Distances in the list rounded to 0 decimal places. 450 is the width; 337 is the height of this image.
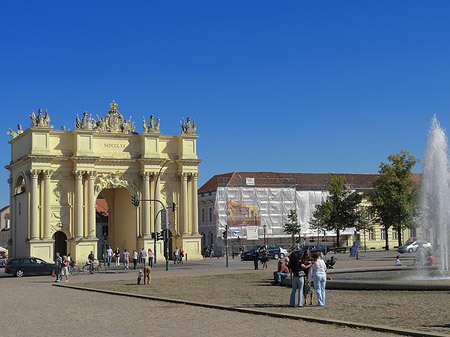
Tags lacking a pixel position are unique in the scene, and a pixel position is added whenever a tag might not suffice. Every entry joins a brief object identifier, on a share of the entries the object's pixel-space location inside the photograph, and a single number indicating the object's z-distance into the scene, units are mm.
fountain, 28438
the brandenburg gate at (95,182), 59688
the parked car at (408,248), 65688
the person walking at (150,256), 49969
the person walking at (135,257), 52281
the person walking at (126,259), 52028
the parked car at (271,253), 60969
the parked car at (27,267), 46594
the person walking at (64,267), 36850
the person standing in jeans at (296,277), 18320
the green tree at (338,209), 80375
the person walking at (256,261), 42094
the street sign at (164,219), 51747
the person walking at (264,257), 44344
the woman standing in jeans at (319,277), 18297
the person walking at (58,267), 36844
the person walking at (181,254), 59556
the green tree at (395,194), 75938
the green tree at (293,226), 85625
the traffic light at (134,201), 51488
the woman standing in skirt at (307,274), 18828
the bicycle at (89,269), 46675
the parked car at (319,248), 60700
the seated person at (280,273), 27141
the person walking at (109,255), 56962
